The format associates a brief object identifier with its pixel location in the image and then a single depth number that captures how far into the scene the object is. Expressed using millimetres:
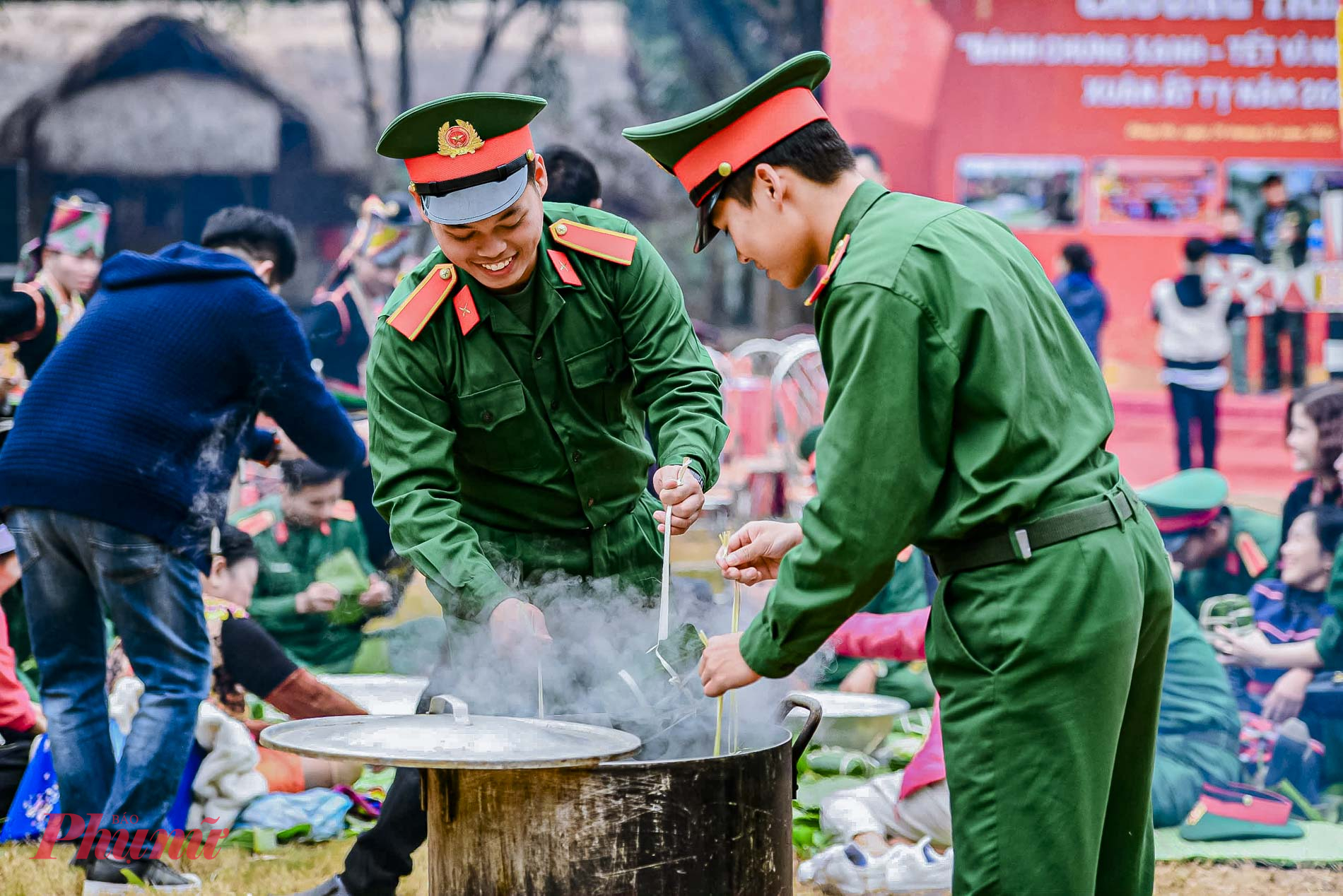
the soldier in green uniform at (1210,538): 6348
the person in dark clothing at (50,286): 6832
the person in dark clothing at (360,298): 7918
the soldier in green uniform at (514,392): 3561
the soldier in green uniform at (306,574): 7102
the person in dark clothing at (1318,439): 5934
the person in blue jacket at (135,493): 4961
